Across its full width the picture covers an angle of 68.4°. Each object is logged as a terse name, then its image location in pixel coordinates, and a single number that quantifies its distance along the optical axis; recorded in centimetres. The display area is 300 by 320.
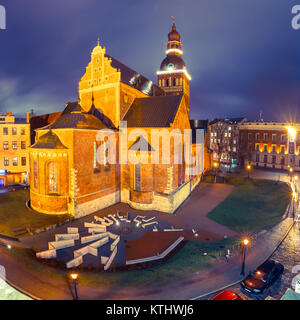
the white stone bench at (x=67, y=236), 1883
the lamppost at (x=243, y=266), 1457
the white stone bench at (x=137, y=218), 2345
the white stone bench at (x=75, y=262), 1535
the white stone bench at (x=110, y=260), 1523
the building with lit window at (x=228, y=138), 6888
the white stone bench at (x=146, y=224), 2262
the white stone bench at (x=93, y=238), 1848
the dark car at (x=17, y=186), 3623
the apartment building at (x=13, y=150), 3934
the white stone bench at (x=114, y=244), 1731
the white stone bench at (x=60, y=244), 1748
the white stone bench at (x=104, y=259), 1588
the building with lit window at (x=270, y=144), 5825
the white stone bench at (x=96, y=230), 2023
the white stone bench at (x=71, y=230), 2036
